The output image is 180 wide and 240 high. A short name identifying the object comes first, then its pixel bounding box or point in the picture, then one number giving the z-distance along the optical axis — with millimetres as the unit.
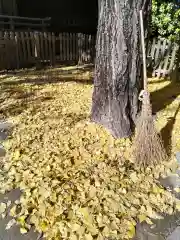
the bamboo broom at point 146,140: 2146
